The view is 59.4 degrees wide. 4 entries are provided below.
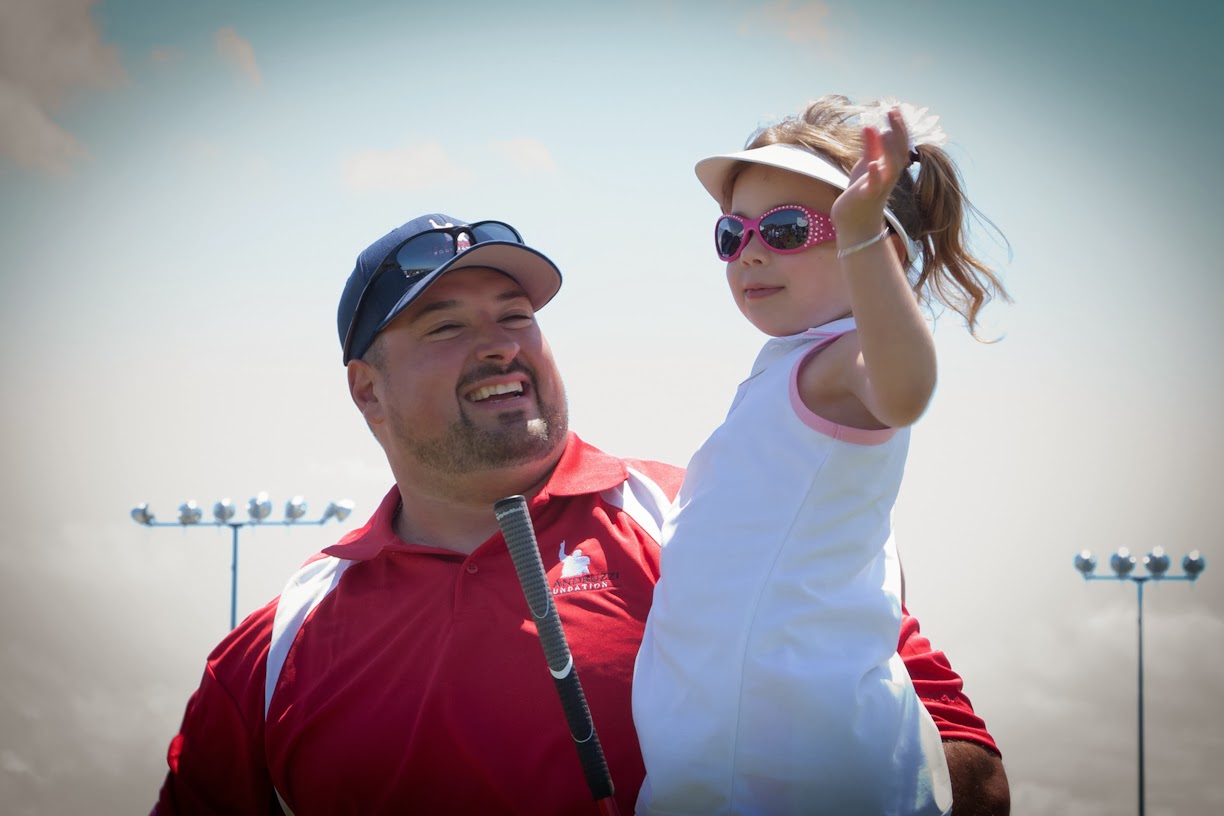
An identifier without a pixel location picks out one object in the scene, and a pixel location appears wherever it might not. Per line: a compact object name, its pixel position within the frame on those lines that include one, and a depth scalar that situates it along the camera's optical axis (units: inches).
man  121.4
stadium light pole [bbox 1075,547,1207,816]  605.3
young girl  87.5
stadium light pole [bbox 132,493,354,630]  583.5
